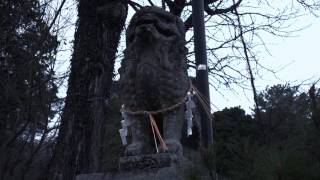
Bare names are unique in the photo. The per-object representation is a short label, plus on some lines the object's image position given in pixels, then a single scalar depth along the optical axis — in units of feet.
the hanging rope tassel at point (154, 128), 10.02
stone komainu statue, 9.97
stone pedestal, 8.96
